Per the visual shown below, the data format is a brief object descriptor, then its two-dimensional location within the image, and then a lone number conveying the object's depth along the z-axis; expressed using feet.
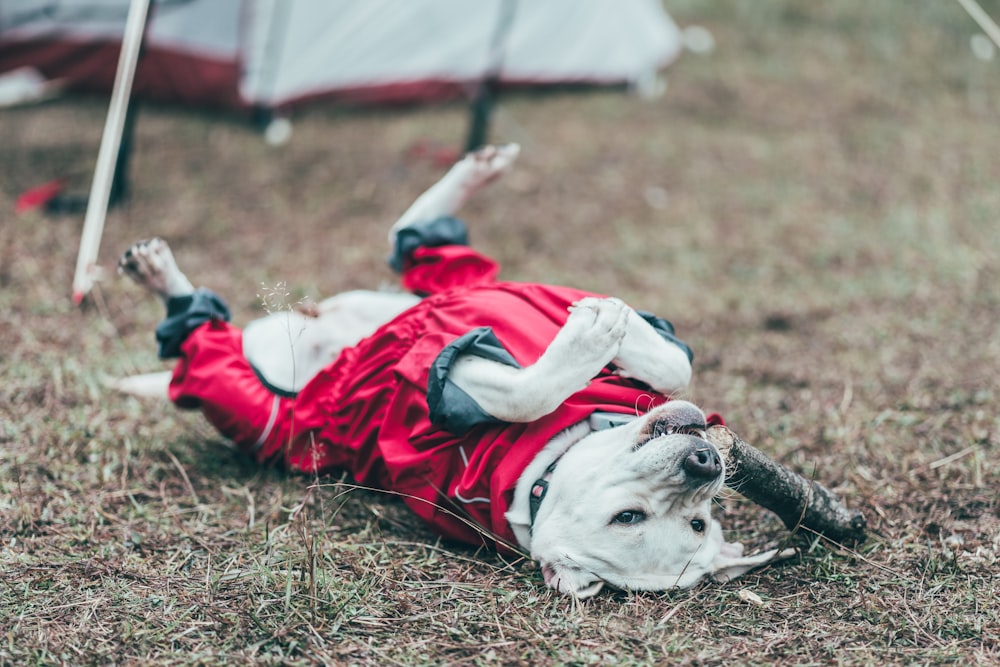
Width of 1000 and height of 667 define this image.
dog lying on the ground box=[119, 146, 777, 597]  7.91
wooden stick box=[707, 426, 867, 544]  8.24
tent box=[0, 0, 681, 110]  21.49
